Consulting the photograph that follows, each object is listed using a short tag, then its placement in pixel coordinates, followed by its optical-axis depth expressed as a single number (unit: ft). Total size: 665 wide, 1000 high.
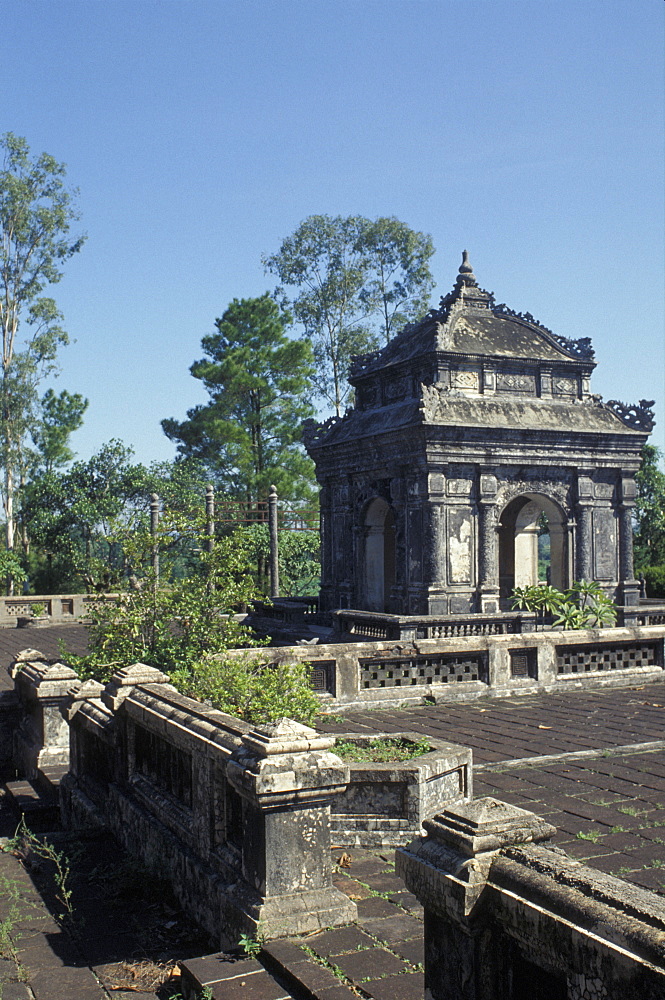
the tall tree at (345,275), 136.15
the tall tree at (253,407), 125.80
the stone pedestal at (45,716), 30.73
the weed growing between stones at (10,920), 16.03
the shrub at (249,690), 24.25
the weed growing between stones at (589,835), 20.21
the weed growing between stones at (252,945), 14.70
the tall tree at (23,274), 116.98
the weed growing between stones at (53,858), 18.29
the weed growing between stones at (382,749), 22.38
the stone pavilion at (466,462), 60.90
